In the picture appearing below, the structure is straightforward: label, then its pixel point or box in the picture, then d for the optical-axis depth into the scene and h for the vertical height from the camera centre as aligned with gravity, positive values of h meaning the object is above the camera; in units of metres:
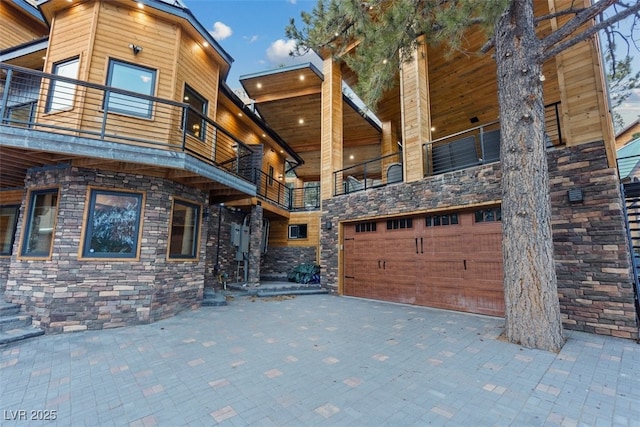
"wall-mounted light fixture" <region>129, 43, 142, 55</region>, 6.36 +4.48
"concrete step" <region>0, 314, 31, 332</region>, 4.76 -1.19
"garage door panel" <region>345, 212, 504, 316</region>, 5.96 -0.29
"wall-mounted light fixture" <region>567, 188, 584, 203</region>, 4.78 +0.98
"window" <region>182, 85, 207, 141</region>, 7.19 +3.53
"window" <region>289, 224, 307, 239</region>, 12.34 +0.93
